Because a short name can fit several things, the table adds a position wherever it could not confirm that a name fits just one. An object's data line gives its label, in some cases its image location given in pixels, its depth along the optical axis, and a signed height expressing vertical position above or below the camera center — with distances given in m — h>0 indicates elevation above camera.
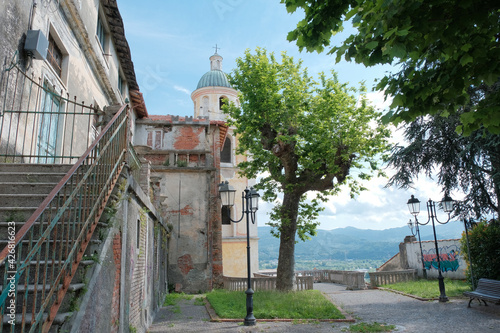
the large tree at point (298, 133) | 15.89 +5.27
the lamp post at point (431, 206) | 13.89 +1.73
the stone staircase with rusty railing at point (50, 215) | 3.21 +0.57
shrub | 13.33 -0.07
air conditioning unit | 7.69 +4.58
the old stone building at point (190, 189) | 19.53 +3.83
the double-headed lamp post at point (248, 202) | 9.95 +1.64
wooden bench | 10.24 -1.28
